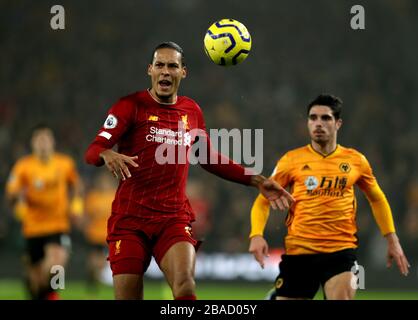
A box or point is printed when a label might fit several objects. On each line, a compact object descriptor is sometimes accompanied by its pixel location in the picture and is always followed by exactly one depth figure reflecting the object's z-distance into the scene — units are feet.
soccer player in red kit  40.45
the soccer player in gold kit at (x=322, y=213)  48.16
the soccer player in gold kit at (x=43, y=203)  71.61
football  45.37
